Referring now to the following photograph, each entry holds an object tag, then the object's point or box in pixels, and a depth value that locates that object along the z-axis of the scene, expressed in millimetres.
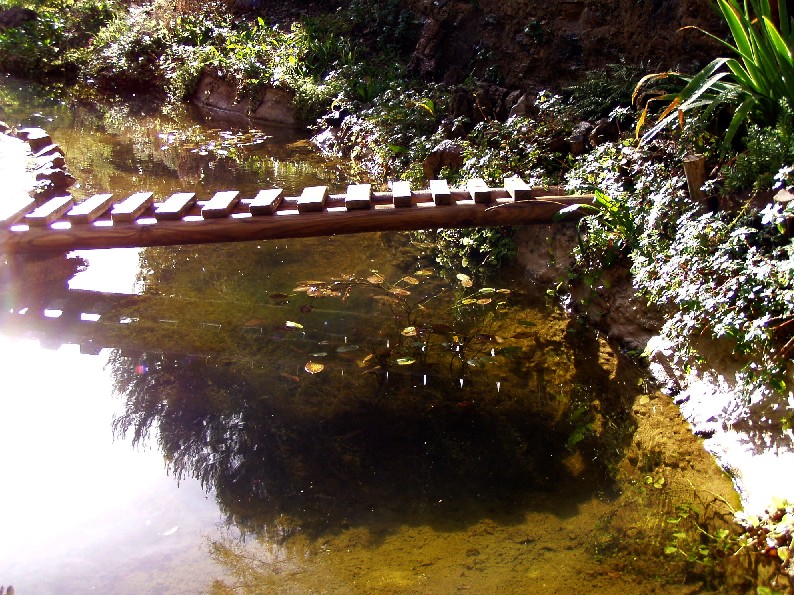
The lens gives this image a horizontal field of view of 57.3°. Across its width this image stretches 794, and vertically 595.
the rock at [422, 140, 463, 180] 6793
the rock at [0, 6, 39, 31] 16438
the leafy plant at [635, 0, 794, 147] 4143
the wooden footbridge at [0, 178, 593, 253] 4988
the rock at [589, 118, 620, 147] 5836
